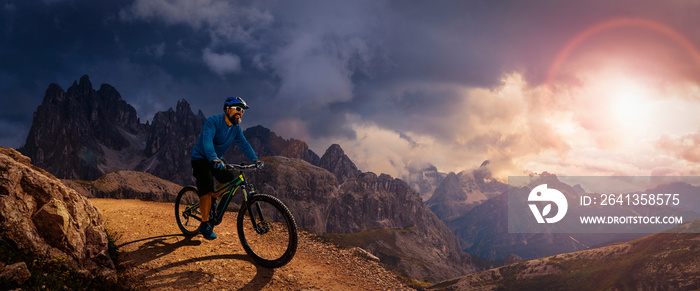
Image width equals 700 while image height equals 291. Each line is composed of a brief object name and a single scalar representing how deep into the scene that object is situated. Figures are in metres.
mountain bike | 9.47
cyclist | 10.23
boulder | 7.71
